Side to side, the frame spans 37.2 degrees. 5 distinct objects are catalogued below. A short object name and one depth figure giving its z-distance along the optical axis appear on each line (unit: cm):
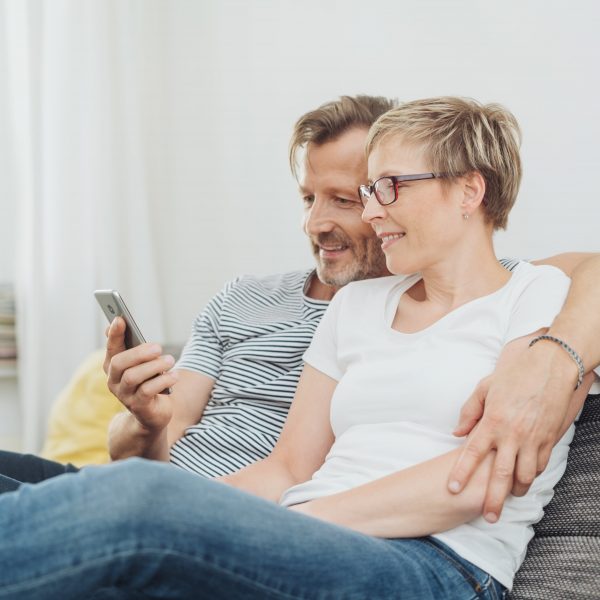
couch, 125
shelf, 302
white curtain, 298
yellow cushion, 256
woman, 96
